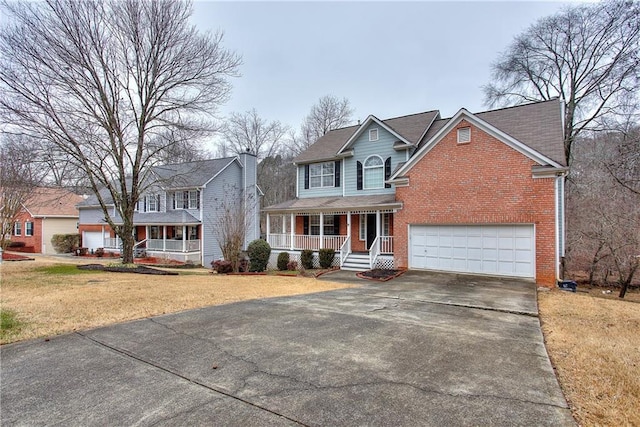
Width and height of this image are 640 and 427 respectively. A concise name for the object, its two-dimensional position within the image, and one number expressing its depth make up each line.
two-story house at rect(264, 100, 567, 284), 12.71
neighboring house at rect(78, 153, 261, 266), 25.92
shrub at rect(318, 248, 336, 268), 17.45
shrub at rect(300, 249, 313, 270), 18.06
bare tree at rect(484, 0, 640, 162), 18.78
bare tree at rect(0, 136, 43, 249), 14.40
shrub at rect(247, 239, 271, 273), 18.31
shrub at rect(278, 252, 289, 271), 18.70
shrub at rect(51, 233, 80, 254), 33.44
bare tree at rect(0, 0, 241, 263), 13.93
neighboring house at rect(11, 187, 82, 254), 33.94
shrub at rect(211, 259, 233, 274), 17.47
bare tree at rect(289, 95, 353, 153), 38.06
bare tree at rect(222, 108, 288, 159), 41.62
